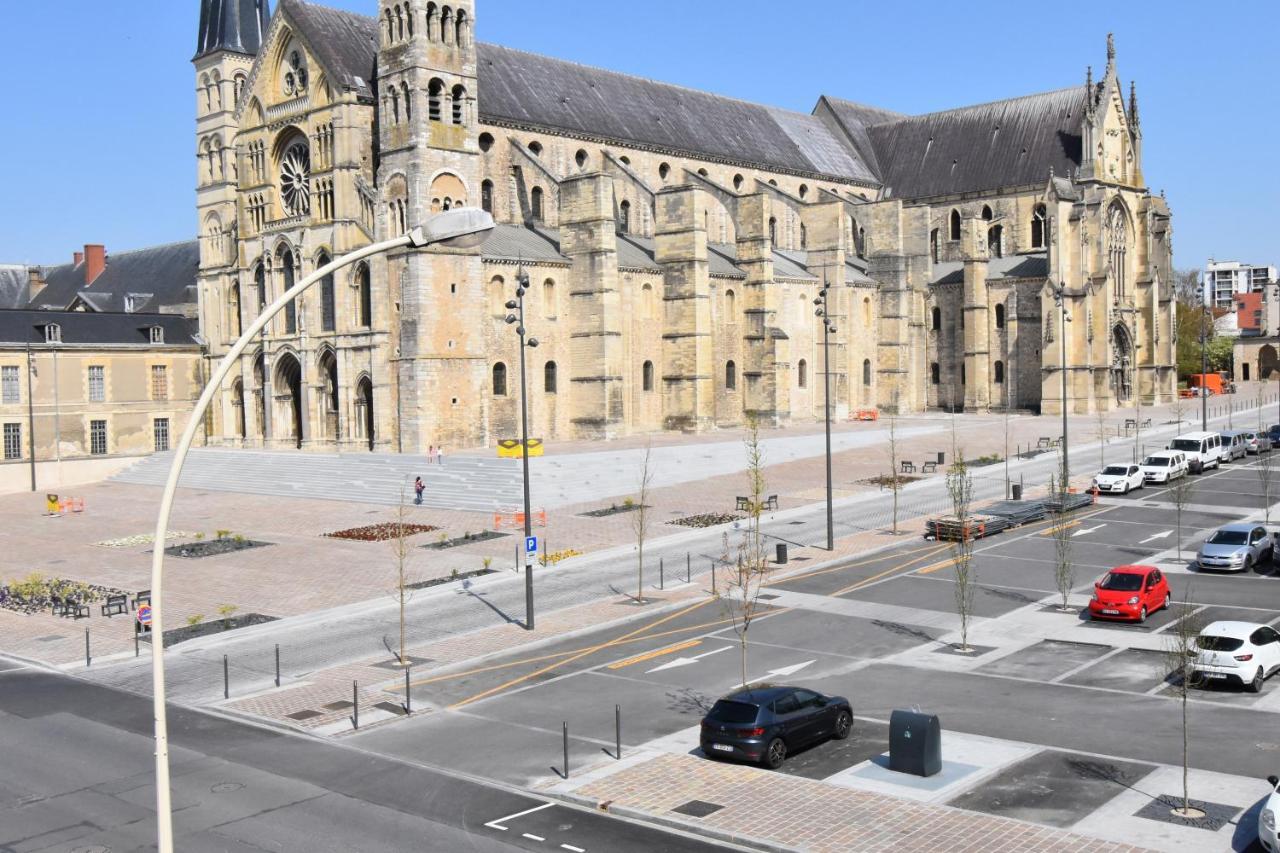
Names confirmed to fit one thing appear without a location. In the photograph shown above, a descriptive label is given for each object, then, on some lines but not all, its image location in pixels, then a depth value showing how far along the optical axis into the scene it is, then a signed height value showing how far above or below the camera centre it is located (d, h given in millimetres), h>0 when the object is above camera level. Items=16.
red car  27016 -4828
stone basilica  59375 +8087
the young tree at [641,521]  30405 -4414
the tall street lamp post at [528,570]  27609 -4082
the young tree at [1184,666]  15781 -4860
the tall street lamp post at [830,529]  36938 -4395
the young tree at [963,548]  24609 -4045
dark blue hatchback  18172 -5079
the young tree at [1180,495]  36000 -3705
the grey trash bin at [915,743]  17297 -5095
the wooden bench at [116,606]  30600 -5206
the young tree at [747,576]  25353 -4929
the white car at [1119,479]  47094 -3998
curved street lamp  10312 +35
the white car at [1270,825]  13758 -5064
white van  52812 -3280
